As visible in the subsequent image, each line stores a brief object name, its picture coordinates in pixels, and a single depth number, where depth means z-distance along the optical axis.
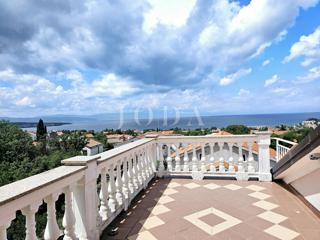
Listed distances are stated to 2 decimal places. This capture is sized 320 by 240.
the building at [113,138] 41.96
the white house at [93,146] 35.30
